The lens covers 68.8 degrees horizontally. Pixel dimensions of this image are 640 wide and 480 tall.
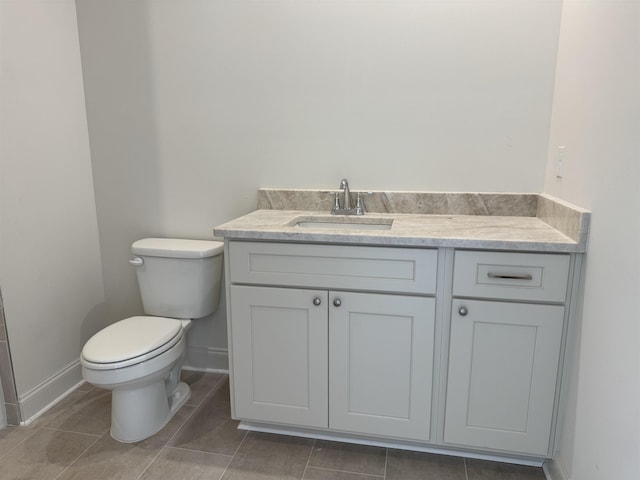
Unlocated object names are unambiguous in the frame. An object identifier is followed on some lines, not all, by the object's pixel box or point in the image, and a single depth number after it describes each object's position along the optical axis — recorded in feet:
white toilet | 5.88
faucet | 6.74
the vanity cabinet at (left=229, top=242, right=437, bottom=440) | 5.43
